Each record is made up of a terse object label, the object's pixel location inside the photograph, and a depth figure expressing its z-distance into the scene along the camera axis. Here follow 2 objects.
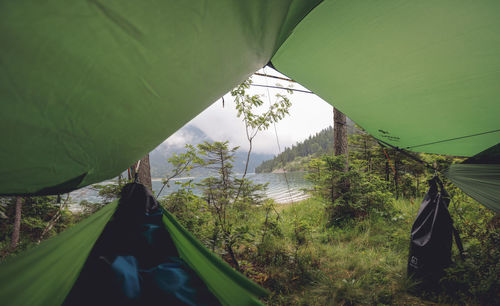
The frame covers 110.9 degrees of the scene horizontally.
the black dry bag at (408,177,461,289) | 1.52
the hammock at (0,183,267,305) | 0.60
